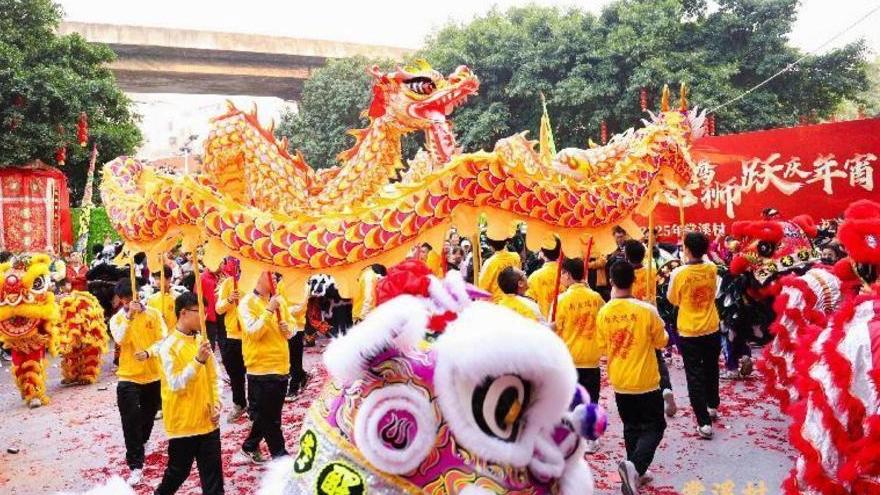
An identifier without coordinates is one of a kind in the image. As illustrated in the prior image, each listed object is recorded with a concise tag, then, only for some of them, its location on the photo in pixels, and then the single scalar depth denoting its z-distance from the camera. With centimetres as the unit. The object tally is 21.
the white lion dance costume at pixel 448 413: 149
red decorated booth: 1563
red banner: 987
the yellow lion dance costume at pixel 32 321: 763
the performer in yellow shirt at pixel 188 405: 411
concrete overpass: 2131
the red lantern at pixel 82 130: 1508
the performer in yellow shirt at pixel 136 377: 533
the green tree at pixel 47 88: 1416
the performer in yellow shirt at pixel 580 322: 538
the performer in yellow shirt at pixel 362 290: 607
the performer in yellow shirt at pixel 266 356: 521
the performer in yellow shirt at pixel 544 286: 638
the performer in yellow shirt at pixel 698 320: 567
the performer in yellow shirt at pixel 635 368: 458
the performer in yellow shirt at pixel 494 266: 655
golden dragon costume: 349
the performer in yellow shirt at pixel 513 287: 490
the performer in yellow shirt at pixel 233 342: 634
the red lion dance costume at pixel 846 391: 261
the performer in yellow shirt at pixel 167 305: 612
